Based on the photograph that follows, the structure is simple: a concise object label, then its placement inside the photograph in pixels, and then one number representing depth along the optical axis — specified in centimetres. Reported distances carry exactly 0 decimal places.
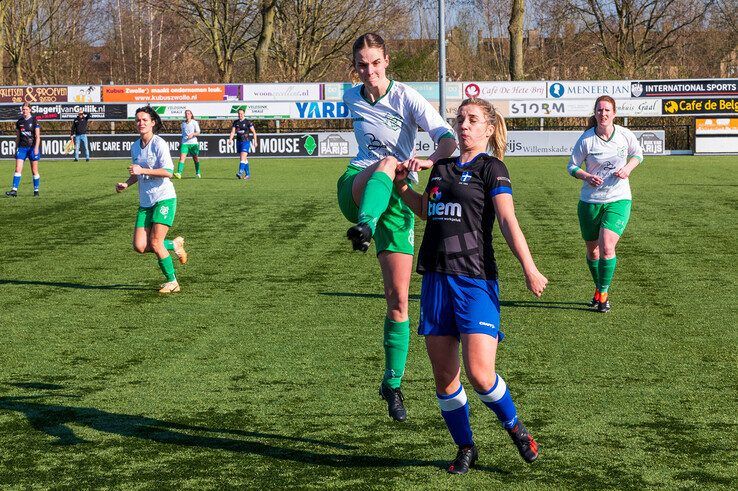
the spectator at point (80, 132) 3853
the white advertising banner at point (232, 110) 4088
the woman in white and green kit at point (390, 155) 561
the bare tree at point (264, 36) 4947
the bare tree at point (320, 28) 5362
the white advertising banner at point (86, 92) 4122
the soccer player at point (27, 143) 2244
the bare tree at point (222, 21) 5234
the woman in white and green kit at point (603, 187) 959
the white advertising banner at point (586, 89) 4053
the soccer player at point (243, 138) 2778
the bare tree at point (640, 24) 5603
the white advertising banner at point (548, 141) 3959
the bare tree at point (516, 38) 4741
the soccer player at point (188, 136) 2814
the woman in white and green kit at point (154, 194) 1074
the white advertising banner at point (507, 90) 4034
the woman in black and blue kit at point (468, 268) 477
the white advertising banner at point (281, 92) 4091
